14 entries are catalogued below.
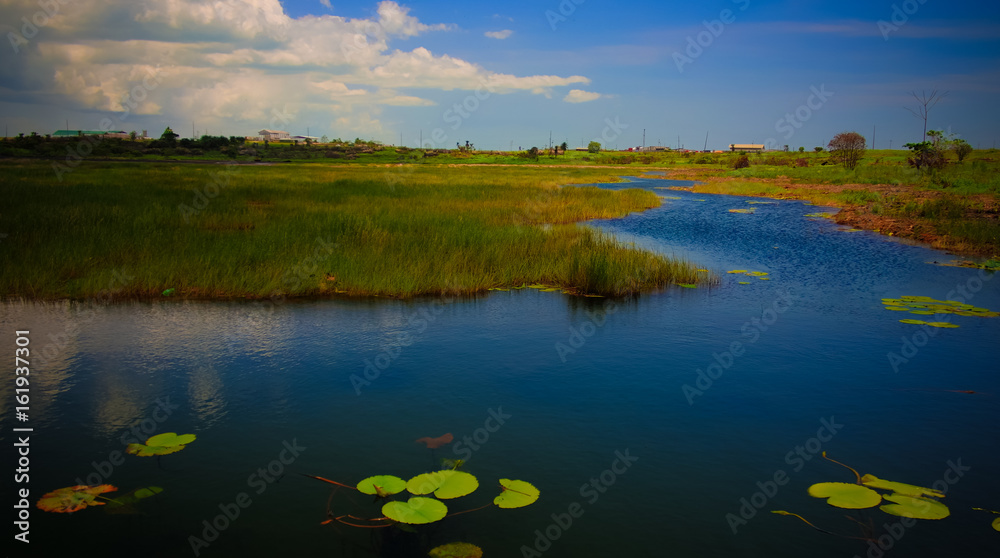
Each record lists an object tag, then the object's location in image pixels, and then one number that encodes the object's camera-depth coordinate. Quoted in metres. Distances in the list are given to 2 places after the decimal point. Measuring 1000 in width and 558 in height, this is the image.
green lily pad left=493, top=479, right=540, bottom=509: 5.10
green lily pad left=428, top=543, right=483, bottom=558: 4.45
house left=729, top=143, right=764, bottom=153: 186.15
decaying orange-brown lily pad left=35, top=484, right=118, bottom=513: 5.03
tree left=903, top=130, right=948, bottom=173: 39.62
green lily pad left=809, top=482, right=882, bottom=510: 5.13
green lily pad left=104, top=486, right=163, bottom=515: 5.03
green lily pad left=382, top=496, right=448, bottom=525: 4.74
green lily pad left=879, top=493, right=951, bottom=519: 5.00
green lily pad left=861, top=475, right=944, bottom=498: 5.34
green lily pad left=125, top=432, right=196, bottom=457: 5.92
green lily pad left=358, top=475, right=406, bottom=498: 5.20
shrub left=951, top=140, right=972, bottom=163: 45.19
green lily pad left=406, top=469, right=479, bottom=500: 5.15
